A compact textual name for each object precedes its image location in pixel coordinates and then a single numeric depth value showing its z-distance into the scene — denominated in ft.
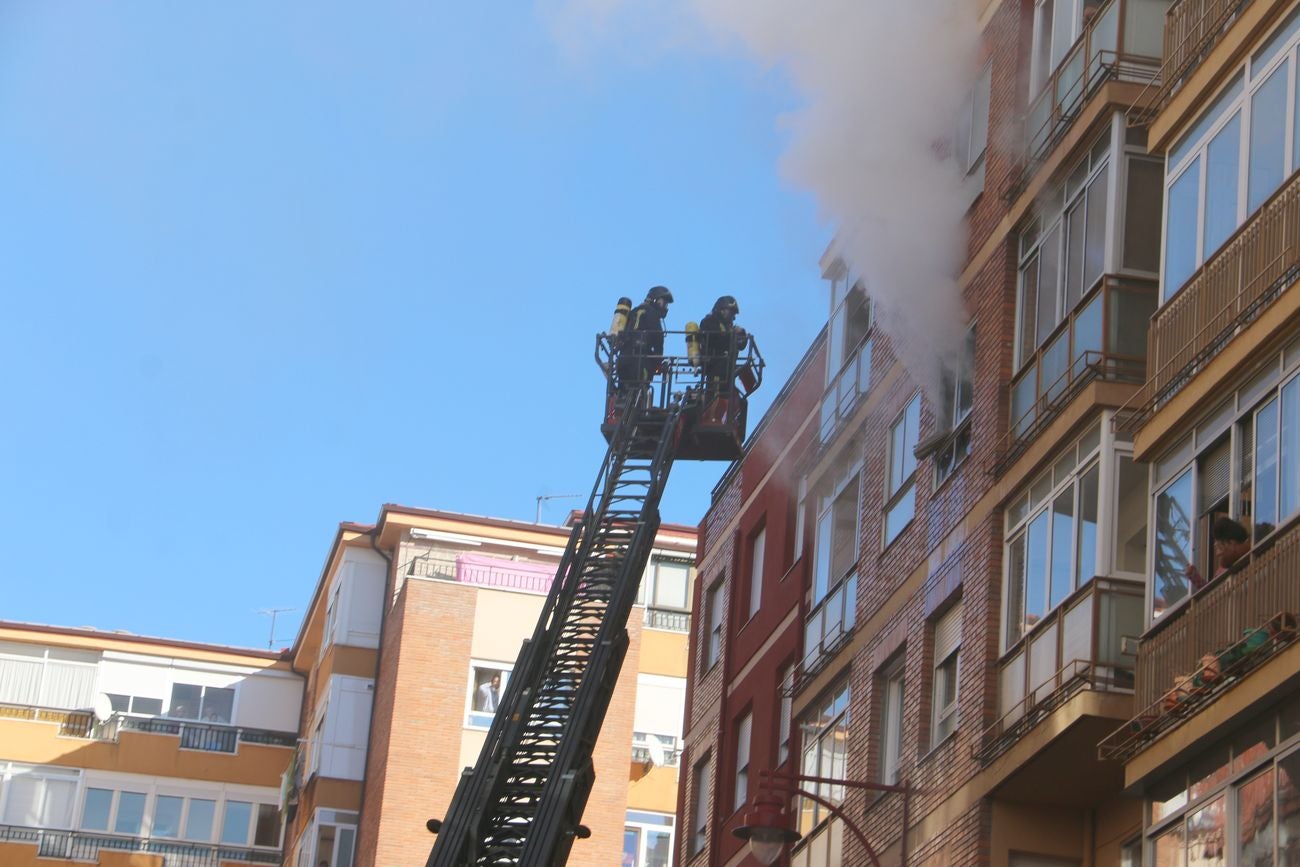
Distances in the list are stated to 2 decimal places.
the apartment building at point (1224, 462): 54.80
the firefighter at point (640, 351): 114.93
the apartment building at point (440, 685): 147.02
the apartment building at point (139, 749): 177.68
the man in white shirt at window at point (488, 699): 149.89
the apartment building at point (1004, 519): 68.74
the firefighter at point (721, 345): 114.11
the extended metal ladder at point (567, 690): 85.97
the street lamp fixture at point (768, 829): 66.90
